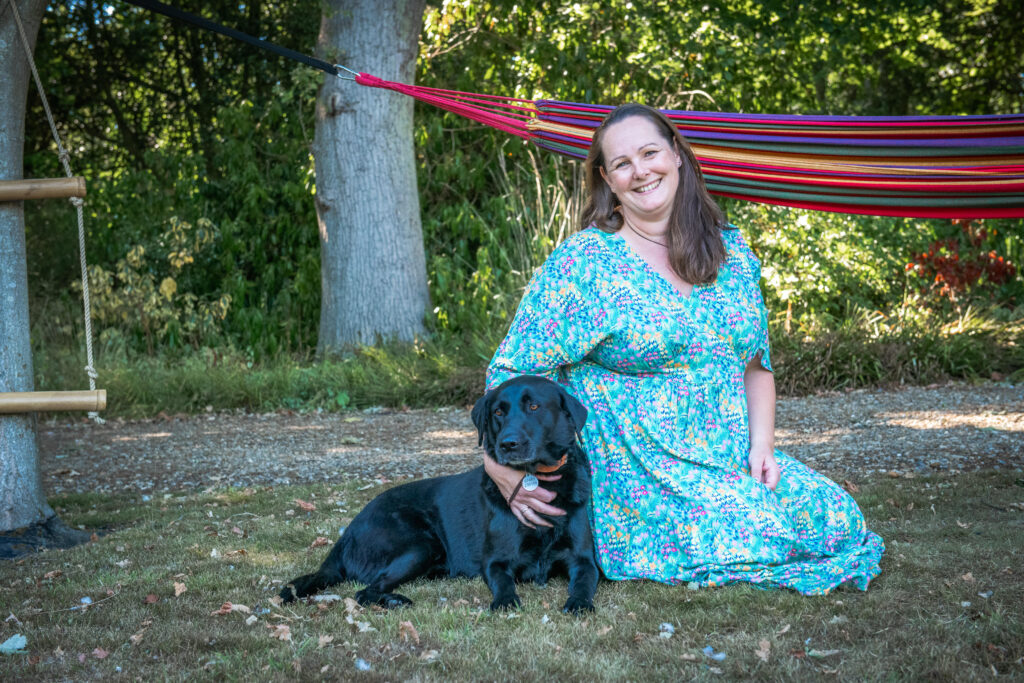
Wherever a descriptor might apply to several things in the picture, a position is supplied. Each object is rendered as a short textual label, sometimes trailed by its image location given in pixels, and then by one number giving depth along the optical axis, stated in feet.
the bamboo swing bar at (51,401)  9.71
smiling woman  8.07
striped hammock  11.27
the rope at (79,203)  9.88
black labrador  7.91
